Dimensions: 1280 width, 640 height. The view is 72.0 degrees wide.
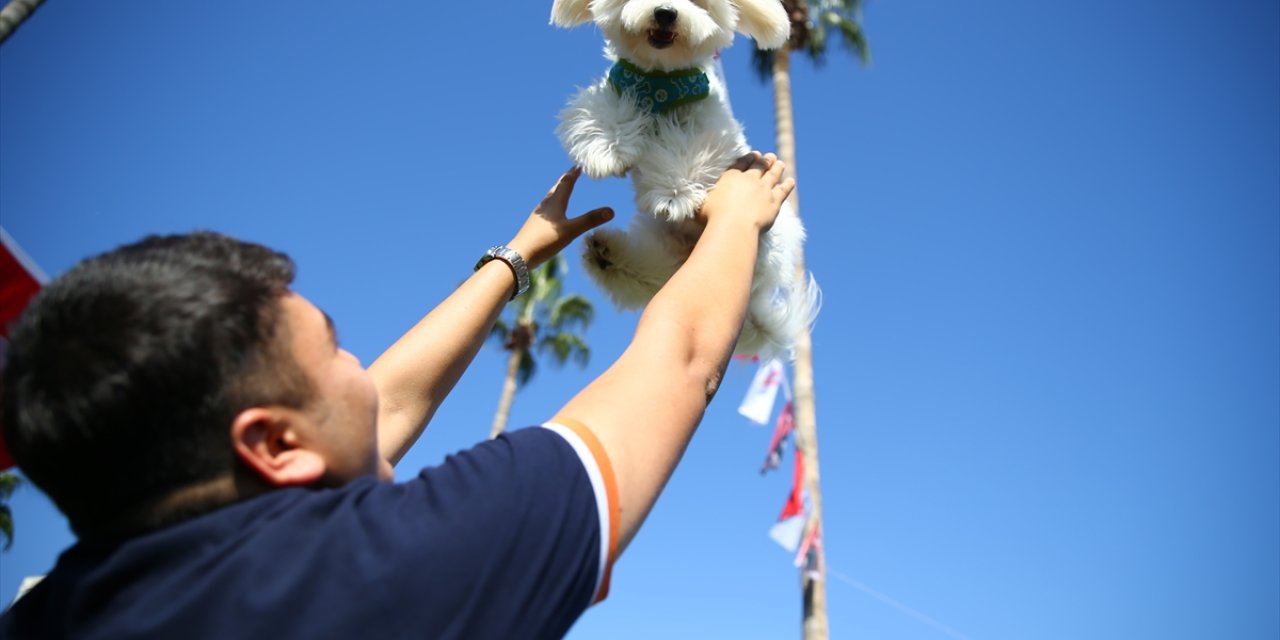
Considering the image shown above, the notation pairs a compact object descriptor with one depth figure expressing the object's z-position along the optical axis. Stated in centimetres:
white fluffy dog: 229
